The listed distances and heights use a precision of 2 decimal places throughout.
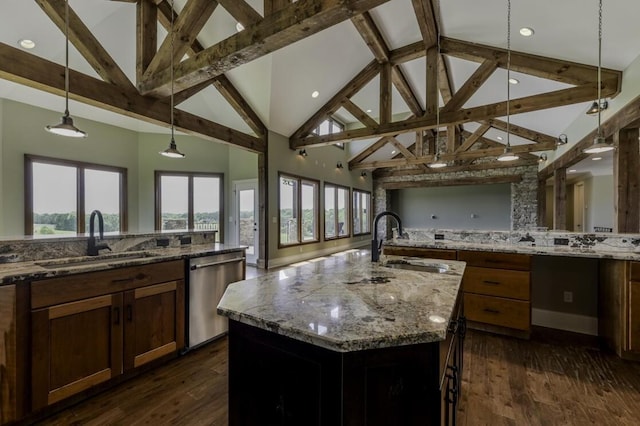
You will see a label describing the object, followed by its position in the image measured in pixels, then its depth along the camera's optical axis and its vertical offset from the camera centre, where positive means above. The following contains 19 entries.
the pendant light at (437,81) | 4.14 +2.27
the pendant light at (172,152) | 3.03 +0.64
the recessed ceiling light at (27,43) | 3.59 +2.12
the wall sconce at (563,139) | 5.81 +1.45
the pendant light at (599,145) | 2.51 +0.59
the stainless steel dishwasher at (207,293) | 2.62 -0.76
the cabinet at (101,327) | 1.76 -0.80
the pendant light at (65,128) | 2.17 +0.64
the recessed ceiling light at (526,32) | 3.66 +2.30
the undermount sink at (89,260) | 2.11 -0.37
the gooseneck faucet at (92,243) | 2.33 -0.25
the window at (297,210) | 7.12 +0.05
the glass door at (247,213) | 7.35 -0.02
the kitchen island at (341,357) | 0.92 -0.50
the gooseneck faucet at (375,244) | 2.12 -0.24
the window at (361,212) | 10.60 -0.01
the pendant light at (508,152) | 3.29 +0.68
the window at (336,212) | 8.95 -0.01
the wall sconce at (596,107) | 3.60 +1.36
